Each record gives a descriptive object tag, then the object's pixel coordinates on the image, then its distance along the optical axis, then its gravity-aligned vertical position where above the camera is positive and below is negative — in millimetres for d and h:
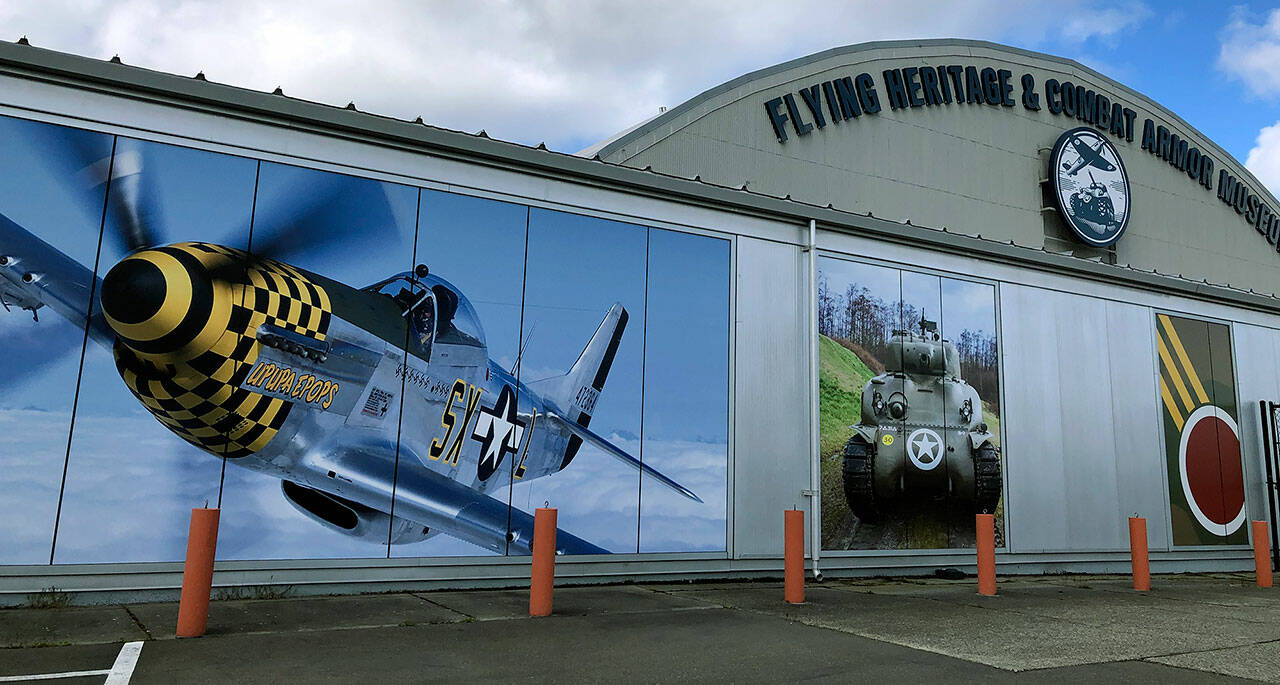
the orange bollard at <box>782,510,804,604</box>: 9258 -744
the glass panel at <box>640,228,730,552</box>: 10883 +1110
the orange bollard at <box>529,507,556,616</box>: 8008 -780
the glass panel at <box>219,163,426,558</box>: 8805 +988
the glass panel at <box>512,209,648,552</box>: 10289 +1309
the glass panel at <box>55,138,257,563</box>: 8109 +655
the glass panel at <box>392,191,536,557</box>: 9570 +1029
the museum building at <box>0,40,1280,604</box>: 8258 +1382
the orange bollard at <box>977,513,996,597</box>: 10484 -744
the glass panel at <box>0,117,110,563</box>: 7867 +1266
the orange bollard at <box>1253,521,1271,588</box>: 12477 -748
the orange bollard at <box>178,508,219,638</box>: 6504 -774
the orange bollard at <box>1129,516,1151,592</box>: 11555 -783
